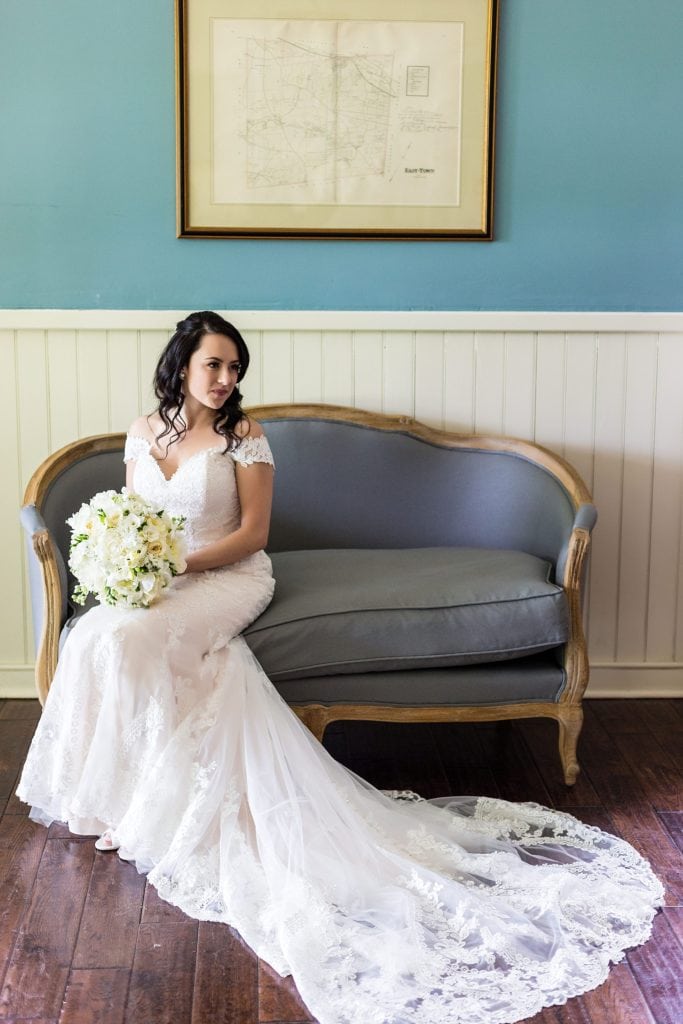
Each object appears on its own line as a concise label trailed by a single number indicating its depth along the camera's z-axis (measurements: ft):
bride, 7.29
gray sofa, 9.89
